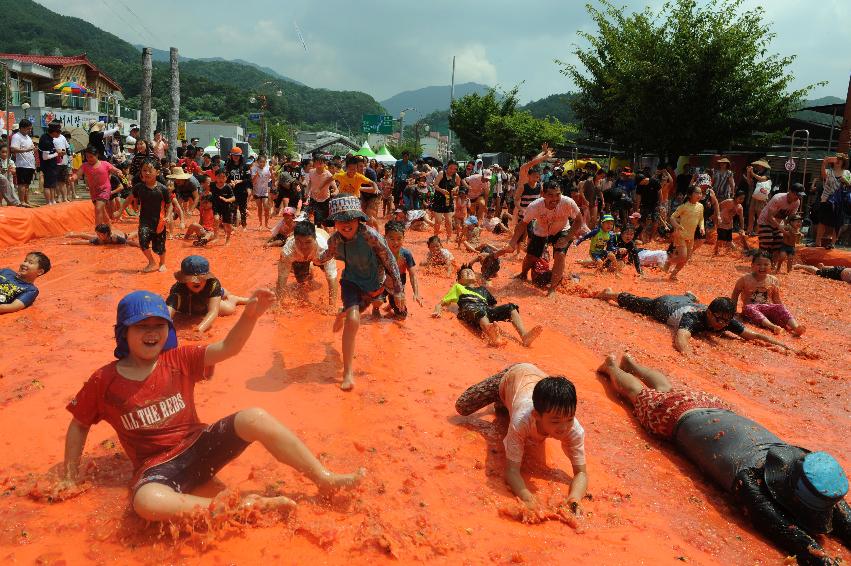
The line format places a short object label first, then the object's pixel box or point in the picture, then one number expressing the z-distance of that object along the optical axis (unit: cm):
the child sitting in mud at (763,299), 884
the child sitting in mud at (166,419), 313
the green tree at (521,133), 4190
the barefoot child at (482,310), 708
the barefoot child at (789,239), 1216
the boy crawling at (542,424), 378
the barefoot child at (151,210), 918
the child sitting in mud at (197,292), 634
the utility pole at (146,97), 1944
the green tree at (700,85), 1812
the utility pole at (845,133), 1525
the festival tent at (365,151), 3238
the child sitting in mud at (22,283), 696
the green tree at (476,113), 5250
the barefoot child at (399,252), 721
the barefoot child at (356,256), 554
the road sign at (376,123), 7781
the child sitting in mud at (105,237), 1123
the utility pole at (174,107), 2095
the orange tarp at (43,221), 1131
